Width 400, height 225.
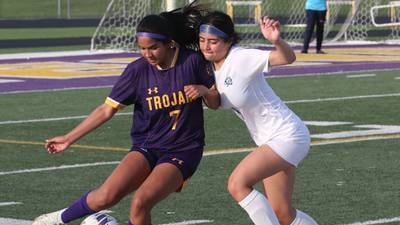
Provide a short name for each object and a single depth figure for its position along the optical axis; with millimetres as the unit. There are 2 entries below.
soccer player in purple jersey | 16703
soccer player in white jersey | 16453
